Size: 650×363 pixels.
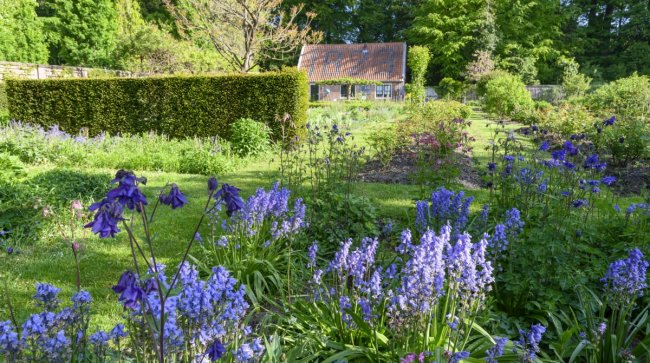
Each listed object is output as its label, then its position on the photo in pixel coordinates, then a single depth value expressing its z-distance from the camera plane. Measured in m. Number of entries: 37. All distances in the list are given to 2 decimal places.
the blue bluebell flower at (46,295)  1.82
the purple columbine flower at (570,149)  3.74
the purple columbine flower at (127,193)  1.32
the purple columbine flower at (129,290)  1.33
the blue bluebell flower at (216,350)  1.49
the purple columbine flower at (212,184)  1.53
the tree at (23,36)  23.78
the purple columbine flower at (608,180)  3.73
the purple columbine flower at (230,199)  1.49
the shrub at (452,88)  29.67
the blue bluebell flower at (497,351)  1.83
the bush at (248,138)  9.45
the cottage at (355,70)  31.53
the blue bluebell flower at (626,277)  2.41
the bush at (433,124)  7.65
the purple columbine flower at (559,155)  3.92
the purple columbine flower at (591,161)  3.77
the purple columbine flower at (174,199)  1.47
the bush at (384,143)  8.42
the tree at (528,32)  31.45
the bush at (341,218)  4.33
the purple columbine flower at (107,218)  1.25
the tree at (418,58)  27.02
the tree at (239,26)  12.95
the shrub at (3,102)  13.84
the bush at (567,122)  10.43
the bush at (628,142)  8.10
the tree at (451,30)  32.59
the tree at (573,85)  21.98
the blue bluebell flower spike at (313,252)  2.83
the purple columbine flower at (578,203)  3.37
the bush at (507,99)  16.71
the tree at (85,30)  28.30
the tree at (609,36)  29.80
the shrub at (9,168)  5.36
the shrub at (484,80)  23.57
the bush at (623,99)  13.06
